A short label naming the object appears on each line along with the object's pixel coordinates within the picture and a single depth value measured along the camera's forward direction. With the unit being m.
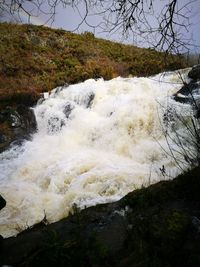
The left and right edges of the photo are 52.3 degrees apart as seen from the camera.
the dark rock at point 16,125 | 7.83
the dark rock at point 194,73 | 8.39
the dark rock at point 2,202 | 2.80
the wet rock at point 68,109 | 8.75
